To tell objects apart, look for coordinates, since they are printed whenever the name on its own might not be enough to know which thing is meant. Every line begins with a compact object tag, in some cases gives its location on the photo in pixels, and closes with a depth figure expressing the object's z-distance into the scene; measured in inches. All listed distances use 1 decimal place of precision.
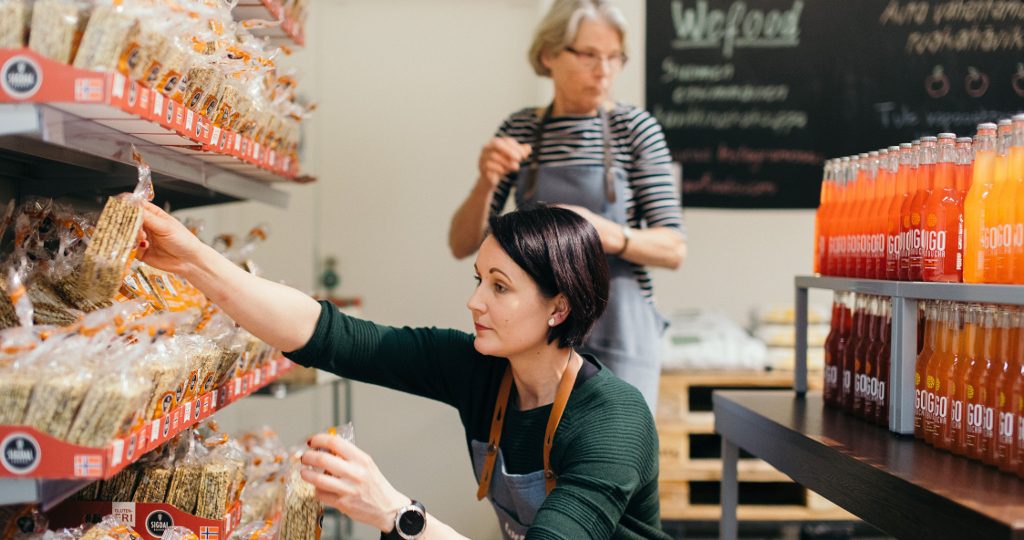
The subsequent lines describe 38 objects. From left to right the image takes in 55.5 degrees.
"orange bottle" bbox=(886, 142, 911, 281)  82.4
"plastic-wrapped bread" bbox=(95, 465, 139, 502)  67.9
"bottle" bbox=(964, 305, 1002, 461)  68.8
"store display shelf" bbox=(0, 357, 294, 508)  47.4
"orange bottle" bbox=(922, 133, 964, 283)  75.7
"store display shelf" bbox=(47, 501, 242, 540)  67.3
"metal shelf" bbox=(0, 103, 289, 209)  49.2
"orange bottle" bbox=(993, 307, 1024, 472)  66.1
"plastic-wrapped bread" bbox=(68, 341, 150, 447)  48.4
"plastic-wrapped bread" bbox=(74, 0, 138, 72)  48.7
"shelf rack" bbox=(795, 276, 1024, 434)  74.9
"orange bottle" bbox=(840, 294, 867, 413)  90.8
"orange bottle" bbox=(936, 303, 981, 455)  71.6
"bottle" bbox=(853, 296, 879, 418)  87.8
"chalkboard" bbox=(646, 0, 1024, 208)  169.6
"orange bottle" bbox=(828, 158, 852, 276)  94.3
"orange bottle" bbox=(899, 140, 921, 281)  79.8
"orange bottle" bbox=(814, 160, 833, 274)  99.3
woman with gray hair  104.3
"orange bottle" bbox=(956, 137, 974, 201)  77.7
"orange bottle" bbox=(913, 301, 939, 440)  77.2
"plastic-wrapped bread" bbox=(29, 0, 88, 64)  47.4
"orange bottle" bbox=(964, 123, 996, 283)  72.1
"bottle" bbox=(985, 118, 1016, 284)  69.4
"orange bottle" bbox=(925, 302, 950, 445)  74.1
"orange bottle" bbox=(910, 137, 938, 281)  78.2
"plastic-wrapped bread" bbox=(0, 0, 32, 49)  46.7
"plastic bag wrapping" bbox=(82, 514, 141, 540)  60.2
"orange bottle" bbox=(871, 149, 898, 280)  85.3
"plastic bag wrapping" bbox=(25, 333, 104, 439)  47.6
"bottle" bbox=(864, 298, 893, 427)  84.6
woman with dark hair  66.1
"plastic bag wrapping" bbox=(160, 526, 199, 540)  66.1
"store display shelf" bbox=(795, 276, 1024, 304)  66.4
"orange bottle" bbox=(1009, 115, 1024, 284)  68.1
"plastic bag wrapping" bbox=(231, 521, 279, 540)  78.0
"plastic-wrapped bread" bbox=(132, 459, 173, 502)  68.3
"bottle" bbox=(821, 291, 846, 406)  96.4
